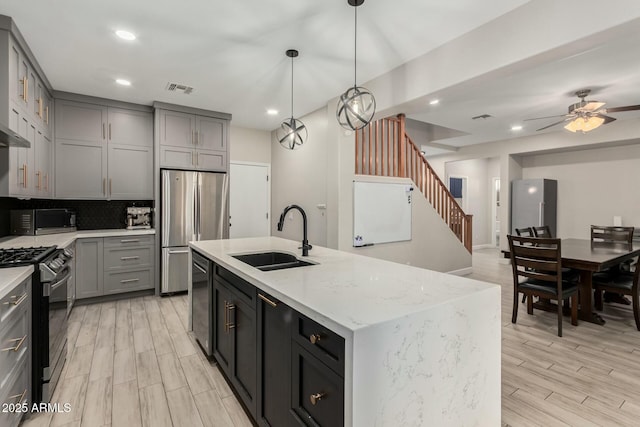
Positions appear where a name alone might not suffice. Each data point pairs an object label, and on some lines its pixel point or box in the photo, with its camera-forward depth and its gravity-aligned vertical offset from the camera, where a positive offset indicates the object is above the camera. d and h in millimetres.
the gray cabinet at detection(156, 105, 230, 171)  4453 +1011
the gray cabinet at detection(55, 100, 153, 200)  4000 +752
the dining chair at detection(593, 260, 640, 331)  3174 -764
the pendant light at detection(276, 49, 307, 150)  3246 +794
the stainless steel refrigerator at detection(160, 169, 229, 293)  4375 -95
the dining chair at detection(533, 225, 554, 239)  4598 -309
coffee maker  4441 -127
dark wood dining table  2982 -464
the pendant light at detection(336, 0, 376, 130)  2352 +762
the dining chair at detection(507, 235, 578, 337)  3049 -639
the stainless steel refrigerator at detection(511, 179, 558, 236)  6336 +160
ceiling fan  3753 +1141
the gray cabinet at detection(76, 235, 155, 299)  3910 -719
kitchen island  1040 -473
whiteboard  4332 -28
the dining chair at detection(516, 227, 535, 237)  4358 -270
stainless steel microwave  3461 -140
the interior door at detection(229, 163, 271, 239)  5629 +172
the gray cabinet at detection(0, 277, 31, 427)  1525 -752
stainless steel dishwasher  2445 -747
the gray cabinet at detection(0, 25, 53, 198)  2482 +824
